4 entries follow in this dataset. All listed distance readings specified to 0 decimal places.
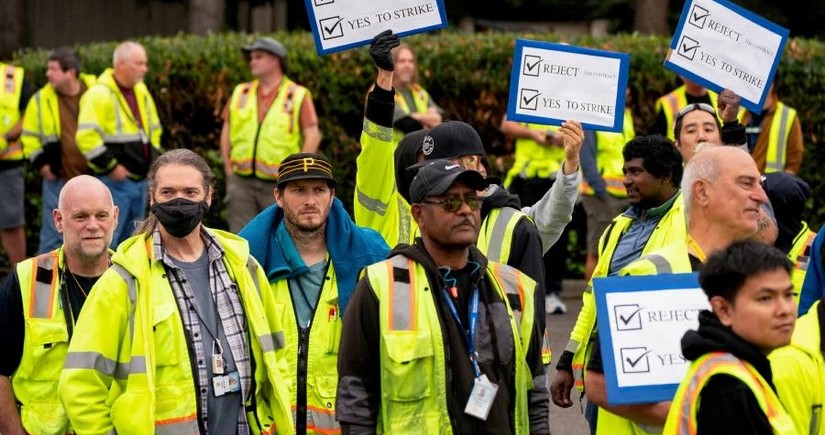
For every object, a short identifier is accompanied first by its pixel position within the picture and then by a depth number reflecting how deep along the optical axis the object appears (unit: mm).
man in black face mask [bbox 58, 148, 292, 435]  10687
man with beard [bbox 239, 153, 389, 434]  12227
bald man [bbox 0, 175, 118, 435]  11969
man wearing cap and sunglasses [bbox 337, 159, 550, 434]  9750
